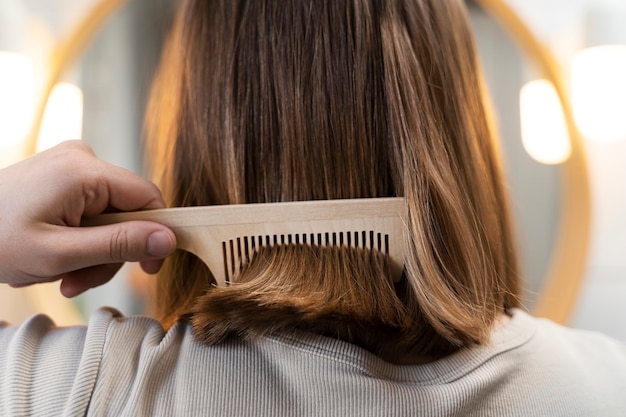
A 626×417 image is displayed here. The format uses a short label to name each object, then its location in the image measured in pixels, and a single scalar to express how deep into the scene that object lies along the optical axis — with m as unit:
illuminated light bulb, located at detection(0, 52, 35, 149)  0.81
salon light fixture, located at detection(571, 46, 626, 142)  0.76
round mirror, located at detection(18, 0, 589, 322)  0.75
